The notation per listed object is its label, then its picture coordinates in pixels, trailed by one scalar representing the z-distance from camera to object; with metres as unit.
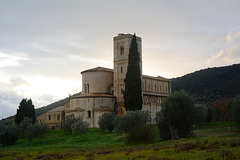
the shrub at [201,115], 37.82
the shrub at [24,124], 48.47
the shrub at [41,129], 41.31
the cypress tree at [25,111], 55.44
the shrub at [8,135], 42.72
